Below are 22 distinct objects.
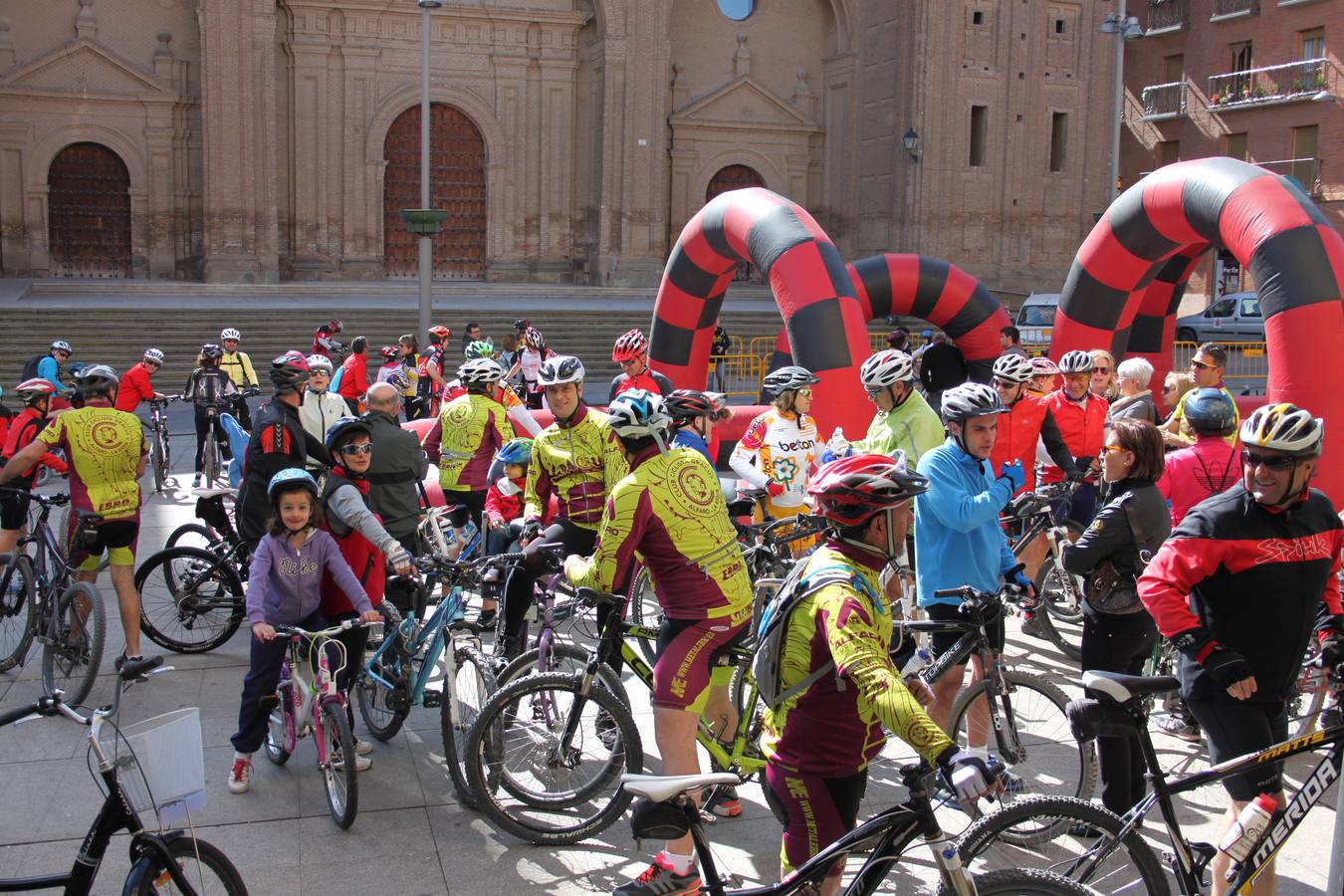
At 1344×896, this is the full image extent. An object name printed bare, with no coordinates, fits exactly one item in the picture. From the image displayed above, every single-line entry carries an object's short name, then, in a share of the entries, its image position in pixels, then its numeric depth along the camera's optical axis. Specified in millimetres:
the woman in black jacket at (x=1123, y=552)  5328
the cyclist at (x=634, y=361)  10273
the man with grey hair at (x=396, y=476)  7453
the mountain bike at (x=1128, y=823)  4004
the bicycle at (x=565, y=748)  5555
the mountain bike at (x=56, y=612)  7254
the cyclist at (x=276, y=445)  7203
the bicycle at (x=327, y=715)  5581
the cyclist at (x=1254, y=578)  4398
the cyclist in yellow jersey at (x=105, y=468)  7410
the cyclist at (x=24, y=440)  8227
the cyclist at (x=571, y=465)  6832
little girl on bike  5891
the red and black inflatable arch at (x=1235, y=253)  9984
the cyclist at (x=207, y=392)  14242
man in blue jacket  5590
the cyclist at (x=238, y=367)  15102
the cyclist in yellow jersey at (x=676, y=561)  5098
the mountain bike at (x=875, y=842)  3436
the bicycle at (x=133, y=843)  3924
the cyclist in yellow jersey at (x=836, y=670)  3660
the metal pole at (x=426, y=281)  19688
